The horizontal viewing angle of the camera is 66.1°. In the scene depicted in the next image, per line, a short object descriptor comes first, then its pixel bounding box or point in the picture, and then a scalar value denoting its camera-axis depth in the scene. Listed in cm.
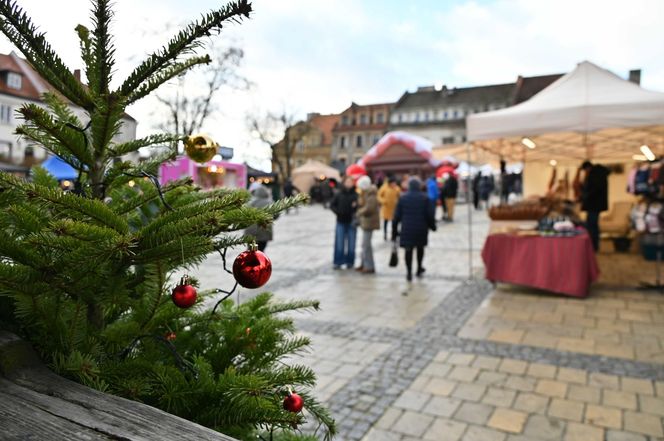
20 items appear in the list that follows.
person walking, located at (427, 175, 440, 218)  1797
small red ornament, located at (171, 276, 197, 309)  123
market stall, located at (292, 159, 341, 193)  3253
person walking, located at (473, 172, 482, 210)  2473
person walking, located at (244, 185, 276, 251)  829
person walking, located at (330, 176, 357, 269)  930
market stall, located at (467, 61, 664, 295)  659
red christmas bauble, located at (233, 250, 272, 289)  117
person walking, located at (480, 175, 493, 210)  2489
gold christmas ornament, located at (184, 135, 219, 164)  157
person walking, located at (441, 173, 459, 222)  1896
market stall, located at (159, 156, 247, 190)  1647
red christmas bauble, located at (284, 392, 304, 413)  128
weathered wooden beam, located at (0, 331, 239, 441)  86
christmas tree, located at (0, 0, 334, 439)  101
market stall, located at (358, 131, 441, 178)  2308
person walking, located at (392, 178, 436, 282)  818
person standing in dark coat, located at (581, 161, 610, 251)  941
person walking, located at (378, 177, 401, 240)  1288
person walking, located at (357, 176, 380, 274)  907
